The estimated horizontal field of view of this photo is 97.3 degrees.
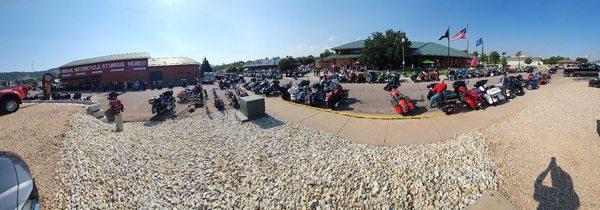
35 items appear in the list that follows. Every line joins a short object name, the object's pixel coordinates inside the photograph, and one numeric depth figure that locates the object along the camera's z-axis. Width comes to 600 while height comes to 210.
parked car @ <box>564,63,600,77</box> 21.58
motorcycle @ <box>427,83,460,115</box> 10.11
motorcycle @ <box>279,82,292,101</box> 15.89
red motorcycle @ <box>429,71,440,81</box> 25.55
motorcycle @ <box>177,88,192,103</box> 17.34
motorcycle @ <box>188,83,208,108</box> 15.23
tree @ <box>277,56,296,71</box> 58.12
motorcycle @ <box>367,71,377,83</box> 24.55
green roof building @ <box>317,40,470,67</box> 52.88
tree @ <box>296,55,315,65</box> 92.19
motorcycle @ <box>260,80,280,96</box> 18.37
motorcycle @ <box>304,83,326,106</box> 13.41
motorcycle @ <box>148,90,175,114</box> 13.62
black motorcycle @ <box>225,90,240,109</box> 13.98
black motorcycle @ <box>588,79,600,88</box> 13.17
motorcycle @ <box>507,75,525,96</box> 12.95
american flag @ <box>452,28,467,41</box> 30.69
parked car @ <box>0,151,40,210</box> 3.02
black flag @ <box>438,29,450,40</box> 34.71
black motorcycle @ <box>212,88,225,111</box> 14.02
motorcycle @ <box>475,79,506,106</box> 10.59
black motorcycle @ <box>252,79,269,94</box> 20.39
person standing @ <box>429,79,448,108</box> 10.85
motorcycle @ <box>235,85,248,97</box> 16.30
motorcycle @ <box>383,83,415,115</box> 10.34
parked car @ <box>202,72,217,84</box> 38.22
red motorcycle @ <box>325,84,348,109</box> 12.80
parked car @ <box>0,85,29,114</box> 11.84
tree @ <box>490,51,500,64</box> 86.25
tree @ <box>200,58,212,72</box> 76.80
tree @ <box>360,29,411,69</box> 47.59
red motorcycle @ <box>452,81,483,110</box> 10.18
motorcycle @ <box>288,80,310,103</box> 14.55
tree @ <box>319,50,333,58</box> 103.64
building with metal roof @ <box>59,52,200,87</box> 38.91
